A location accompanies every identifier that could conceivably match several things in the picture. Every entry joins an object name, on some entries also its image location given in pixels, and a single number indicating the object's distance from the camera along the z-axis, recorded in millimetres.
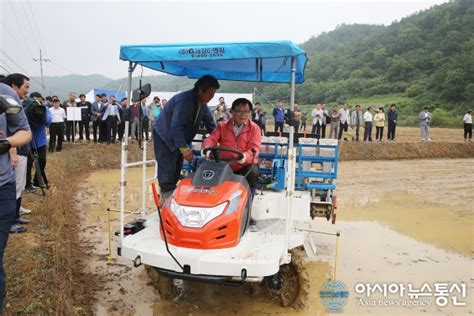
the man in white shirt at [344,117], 15930
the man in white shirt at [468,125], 18078
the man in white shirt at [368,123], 16406
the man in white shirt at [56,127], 11289
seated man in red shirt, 4293
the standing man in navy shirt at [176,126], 4160
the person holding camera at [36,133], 6426
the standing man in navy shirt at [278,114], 15031
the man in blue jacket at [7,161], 2641
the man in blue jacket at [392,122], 17131
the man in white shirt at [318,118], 15516
